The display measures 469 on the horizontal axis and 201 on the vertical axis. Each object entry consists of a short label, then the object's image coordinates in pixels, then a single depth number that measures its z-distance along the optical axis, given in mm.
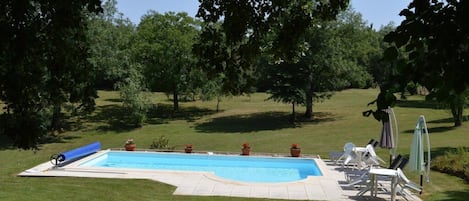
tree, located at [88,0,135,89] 28609
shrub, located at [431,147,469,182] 13392
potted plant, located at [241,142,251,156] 18203
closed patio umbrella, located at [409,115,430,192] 11297
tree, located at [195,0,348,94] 4961
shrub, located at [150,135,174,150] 20672
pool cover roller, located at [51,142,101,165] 15116
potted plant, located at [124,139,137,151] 19141
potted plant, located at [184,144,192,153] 18781
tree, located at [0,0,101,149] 4316
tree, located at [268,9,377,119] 30672
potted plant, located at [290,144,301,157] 17734
